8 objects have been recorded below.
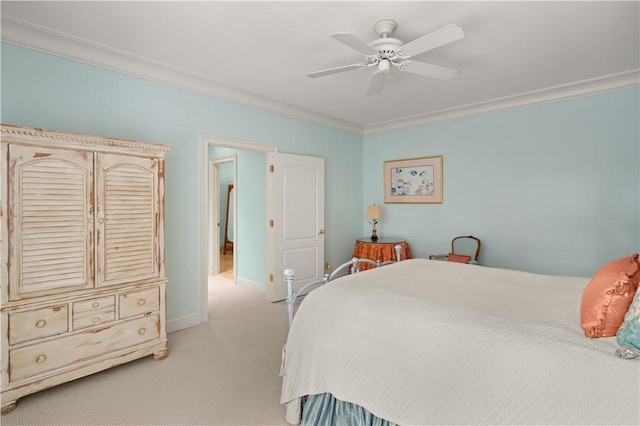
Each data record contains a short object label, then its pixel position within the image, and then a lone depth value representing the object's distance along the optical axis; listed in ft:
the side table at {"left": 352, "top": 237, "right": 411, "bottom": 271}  14.96
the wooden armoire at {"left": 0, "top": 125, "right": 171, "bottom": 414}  6.87
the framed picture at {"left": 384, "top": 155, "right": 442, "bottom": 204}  15.59
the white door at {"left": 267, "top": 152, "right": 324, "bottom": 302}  14.14
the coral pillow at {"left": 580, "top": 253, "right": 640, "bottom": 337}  4.29
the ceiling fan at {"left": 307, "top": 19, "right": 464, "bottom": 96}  6.55
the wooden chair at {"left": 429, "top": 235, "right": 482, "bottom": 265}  13.65
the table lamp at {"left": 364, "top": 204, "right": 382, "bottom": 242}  16.48
